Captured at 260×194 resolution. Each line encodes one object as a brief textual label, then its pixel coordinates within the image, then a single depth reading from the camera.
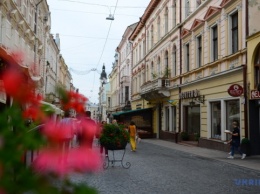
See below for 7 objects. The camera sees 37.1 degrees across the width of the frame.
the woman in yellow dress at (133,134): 19.03
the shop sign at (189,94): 23.00
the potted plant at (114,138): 12.06
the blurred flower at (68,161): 1.32
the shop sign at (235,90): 16.75
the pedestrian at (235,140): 15.79
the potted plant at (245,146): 16.27
